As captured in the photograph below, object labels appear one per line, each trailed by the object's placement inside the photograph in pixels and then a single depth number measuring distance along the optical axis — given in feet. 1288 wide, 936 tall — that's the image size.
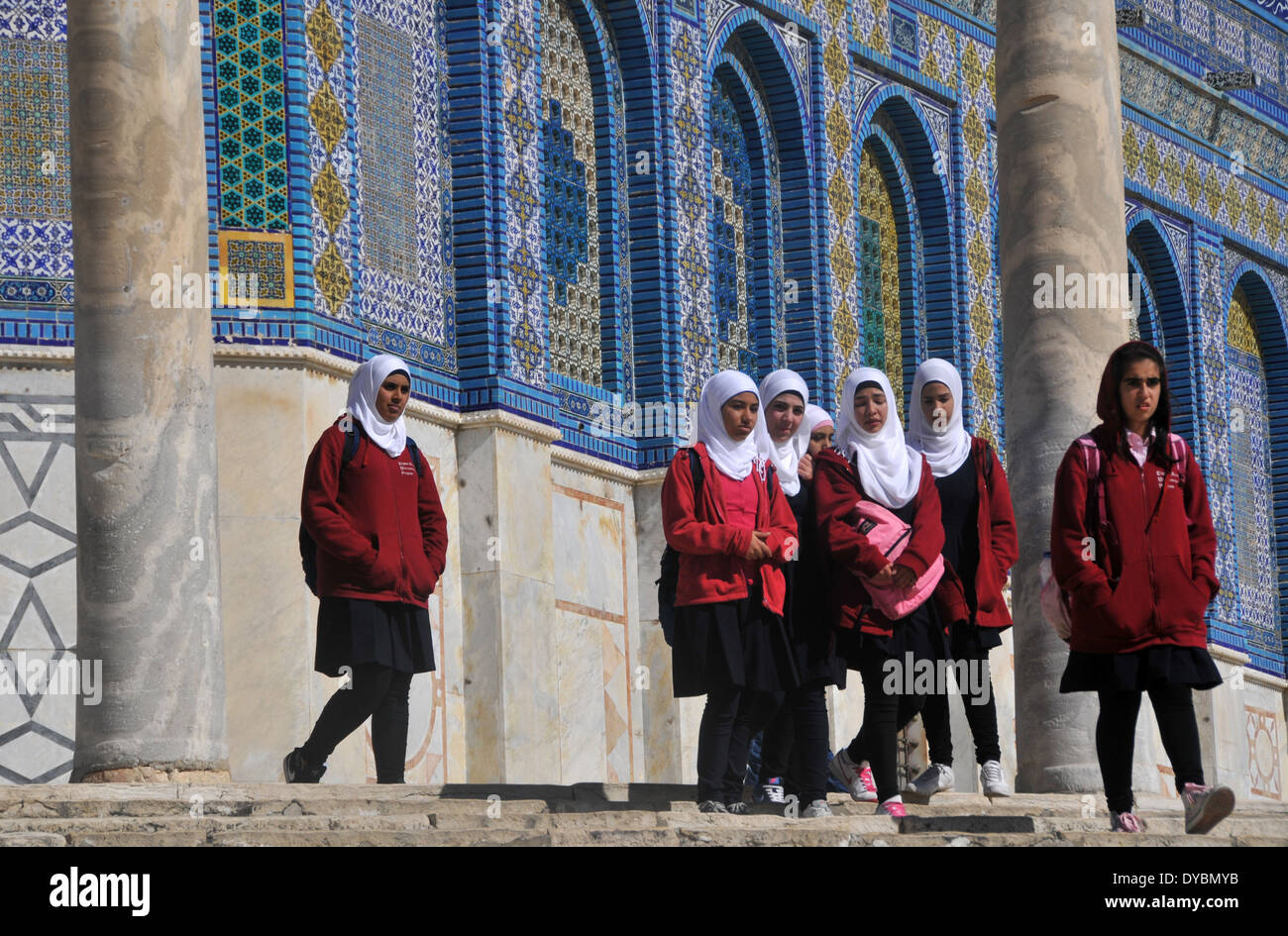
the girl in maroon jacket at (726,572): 50.63
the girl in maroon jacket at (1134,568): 45.54
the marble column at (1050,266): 63.48
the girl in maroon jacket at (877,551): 50.30
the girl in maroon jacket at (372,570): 54.25
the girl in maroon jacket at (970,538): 54.44
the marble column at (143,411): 54.39
